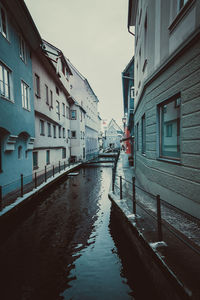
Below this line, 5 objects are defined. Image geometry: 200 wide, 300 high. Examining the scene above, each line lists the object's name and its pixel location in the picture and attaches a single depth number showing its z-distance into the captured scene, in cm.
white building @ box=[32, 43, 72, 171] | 1338
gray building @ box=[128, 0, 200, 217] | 418
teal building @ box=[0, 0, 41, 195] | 812
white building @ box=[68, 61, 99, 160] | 2617
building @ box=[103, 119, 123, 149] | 6788
